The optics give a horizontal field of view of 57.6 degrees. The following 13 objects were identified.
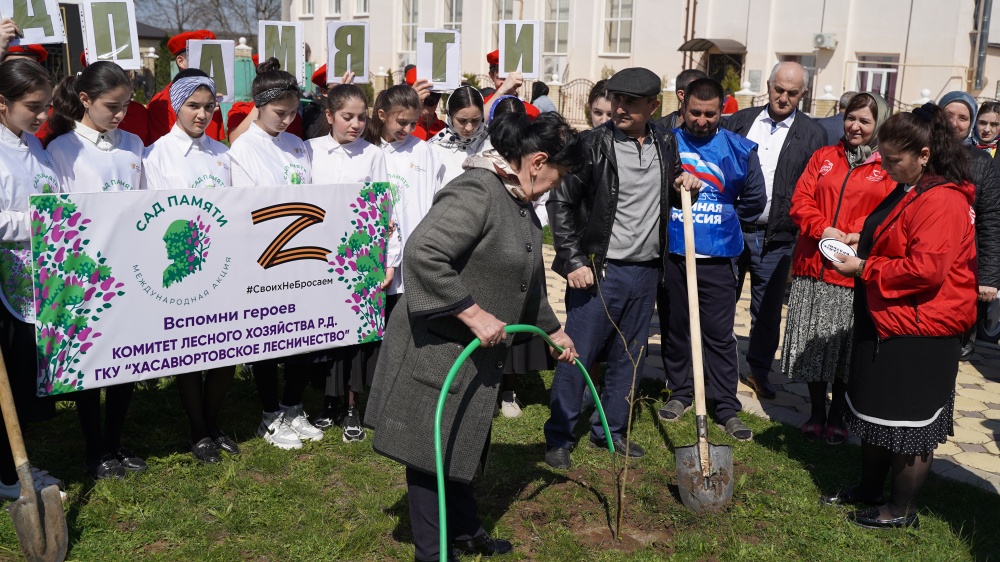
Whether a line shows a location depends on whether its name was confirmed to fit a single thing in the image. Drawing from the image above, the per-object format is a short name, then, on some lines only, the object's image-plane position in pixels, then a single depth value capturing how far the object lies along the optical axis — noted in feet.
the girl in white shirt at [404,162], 17.99
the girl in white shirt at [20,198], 13.39
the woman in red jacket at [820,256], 18.17
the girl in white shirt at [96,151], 14.67
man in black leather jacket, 16.60
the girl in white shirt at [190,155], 15.76
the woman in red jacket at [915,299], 13.91
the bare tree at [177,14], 197.36
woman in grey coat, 11.54
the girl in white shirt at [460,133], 19.27
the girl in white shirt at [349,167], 17.30
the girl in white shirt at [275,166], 16.63
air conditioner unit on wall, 90.68
